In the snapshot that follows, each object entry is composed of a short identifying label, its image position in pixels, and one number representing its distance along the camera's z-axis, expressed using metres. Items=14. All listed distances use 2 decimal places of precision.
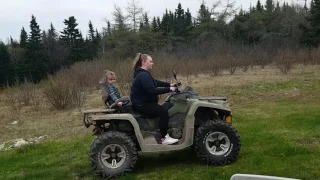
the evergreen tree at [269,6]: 55.94
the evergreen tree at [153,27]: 48.76
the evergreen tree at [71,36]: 54.19
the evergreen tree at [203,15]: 54.12
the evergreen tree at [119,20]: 46.25
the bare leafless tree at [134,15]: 47.59
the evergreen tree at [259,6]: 65.44
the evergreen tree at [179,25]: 54.88
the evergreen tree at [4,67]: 46.38
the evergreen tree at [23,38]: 57.54
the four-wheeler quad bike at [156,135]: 5.96
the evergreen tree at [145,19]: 48.25
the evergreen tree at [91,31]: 71.21
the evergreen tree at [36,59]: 47.09
